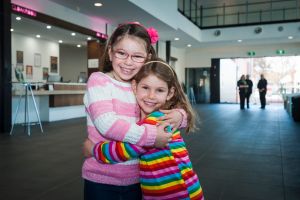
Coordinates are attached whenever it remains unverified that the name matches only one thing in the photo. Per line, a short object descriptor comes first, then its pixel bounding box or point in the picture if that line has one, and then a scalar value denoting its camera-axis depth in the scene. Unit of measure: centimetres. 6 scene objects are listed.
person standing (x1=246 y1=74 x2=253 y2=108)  1377
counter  731
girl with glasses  109
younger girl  107
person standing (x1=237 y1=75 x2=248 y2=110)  1326
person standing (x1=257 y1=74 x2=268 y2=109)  1366
